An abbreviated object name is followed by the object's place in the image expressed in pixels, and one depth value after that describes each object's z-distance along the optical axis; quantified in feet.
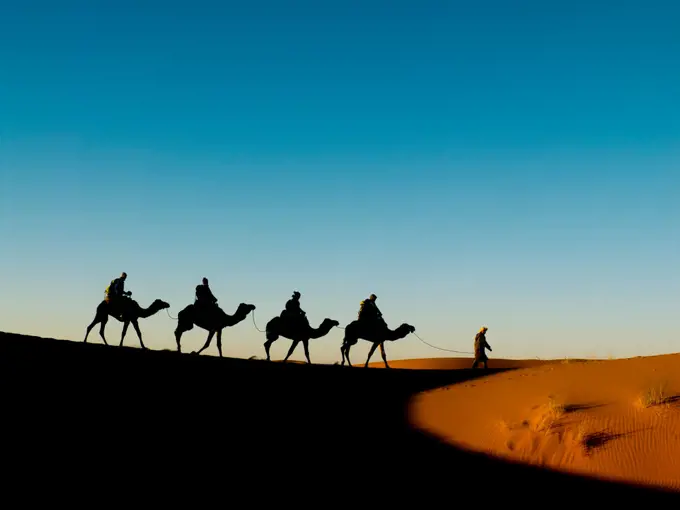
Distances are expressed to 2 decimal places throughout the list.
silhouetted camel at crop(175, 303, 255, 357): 65.92
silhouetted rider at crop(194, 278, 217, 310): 65.98
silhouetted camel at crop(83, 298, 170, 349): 66.33
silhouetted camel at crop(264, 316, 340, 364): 68.08
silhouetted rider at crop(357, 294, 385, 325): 71.05
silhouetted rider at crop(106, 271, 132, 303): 66.03
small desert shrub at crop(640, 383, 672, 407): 38.91
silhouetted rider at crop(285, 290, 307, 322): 68.42
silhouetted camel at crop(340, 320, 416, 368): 71.00
